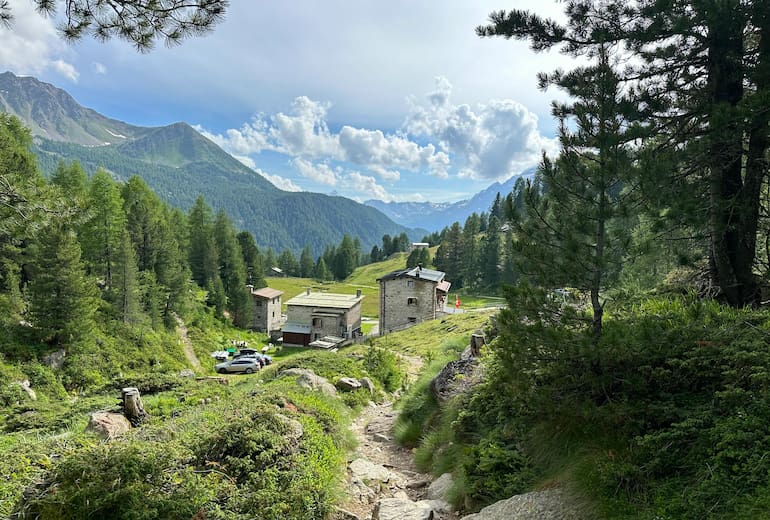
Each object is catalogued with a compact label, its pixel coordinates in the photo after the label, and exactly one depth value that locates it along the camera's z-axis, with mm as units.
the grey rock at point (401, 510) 6223
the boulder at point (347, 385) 15328
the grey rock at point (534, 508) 4754
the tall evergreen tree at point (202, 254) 59062
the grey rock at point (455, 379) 9664
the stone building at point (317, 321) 52125
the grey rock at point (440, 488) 7016
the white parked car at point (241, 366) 33875
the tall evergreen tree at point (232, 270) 60281
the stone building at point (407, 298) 46125
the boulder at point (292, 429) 7887
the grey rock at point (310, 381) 13125
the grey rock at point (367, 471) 8250
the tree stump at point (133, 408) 10266
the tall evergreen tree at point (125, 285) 33562
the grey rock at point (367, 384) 16156
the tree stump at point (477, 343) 12383
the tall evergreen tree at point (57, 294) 23828
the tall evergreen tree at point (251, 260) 72812
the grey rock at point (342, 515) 6578
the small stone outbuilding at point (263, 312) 62688
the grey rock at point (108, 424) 8742
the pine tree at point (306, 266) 142250
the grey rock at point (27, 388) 18225
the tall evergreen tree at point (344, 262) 132500
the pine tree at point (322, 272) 127438
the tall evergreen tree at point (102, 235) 35125
